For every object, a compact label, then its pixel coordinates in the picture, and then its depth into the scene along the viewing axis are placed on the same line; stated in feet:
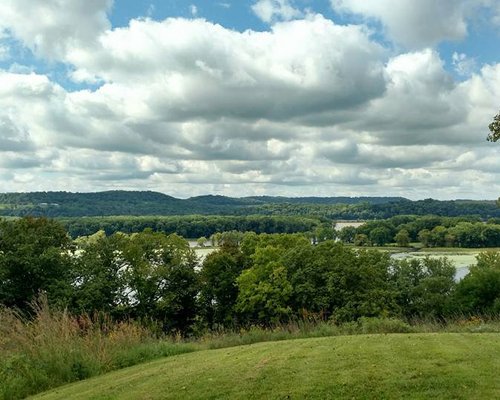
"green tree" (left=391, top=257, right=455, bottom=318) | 146.51
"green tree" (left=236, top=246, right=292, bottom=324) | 119.03
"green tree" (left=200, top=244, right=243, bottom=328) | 127.65
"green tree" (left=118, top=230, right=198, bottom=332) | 120.26
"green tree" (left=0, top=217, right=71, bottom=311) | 106.01
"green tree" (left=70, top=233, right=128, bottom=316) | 108.68
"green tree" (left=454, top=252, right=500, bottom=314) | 141.49
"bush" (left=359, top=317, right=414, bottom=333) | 49.65
